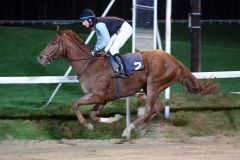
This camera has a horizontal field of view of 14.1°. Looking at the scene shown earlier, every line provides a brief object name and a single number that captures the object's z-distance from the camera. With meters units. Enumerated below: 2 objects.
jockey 15.62
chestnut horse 15.76
